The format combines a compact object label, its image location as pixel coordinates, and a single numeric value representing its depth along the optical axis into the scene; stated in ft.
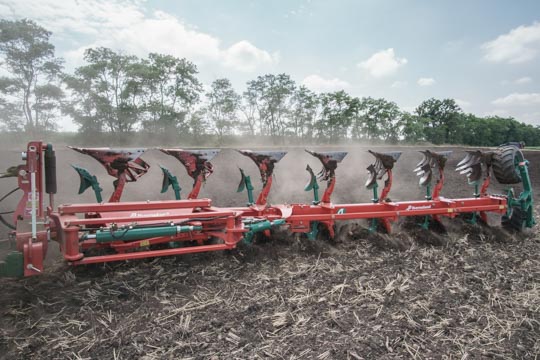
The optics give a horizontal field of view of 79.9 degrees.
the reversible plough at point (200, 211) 10.61
